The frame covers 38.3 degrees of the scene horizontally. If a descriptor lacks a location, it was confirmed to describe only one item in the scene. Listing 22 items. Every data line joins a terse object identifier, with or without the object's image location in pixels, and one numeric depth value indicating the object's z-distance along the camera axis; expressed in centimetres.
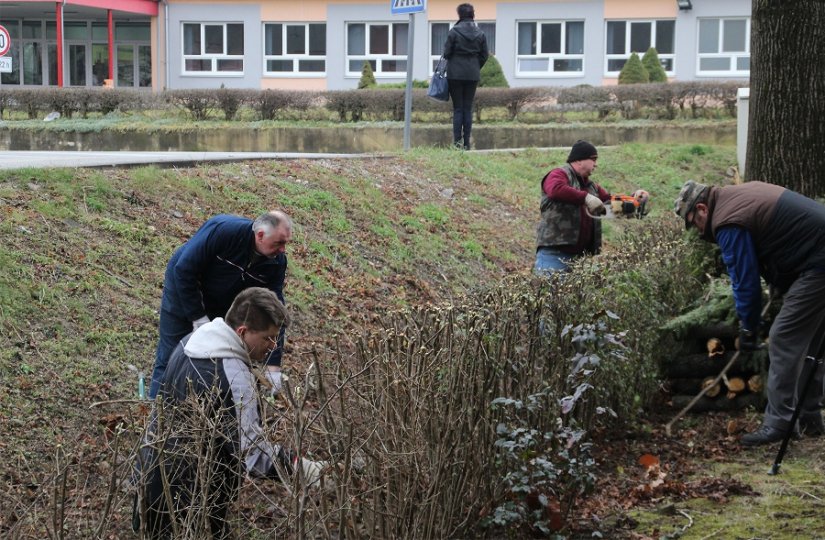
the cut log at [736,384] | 764
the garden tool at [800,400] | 631
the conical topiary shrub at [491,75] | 3038
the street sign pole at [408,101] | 1631
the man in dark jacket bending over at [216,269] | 629
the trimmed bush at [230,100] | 2330
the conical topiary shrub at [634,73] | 3020
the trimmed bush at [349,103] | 2340
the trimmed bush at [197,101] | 2370
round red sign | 1958
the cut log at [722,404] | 768
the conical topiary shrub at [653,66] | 3178
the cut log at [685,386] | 780
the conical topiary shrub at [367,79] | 3244
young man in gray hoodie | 383
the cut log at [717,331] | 769
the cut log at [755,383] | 762
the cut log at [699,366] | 768
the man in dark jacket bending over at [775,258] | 668
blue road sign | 1608
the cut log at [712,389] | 762
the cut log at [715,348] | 766
